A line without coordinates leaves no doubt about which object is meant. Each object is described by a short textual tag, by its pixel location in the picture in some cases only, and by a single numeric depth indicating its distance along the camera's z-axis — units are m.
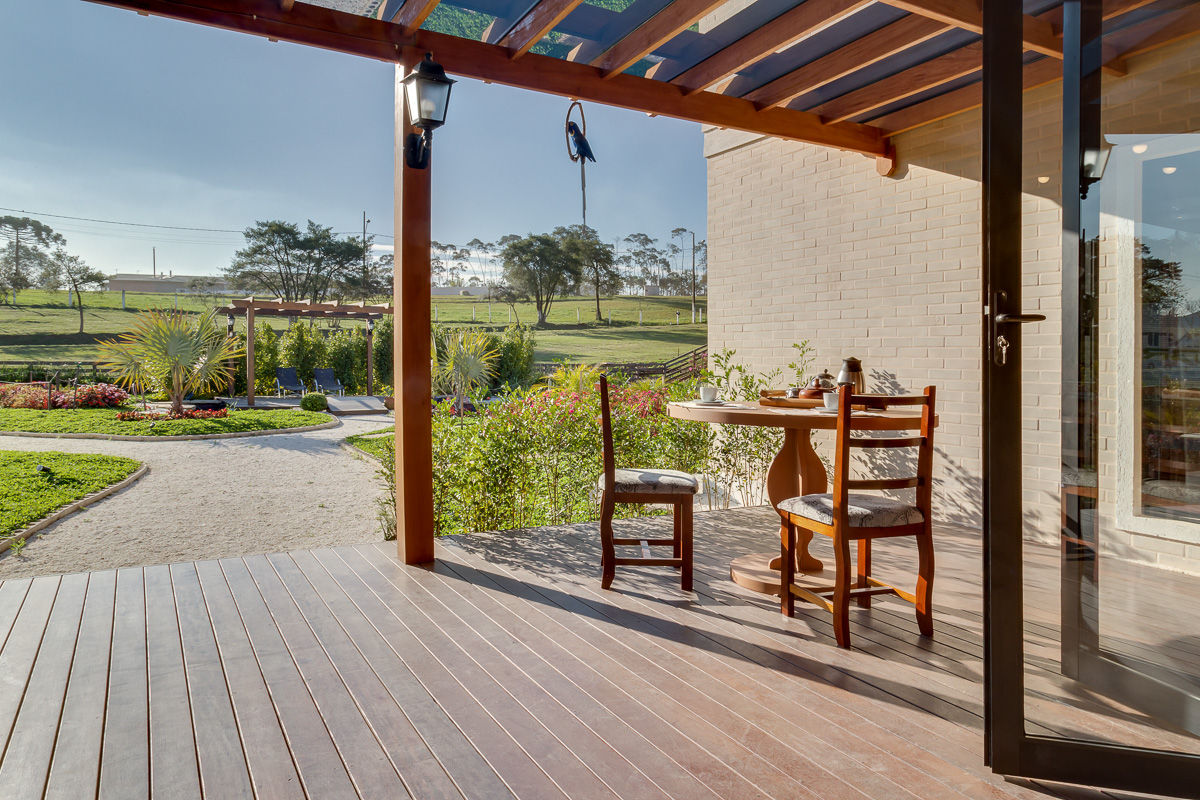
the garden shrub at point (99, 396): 9.76
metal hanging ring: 3.63
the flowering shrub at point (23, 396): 8.27
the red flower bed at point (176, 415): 9.84
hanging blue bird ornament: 3.63
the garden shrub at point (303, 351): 15.30
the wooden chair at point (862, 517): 2.50
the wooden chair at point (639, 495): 3.14
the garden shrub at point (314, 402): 13.07
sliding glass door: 1.69
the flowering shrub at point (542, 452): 4.34
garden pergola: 13.38
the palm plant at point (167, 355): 10.25
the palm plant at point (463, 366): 7.41
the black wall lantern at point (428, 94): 3.05
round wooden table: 2.92
